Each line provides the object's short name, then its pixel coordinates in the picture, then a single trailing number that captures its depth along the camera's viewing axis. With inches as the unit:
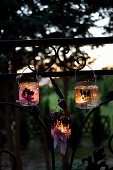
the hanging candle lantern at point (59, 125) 41.5
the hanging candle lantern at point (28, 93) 46.1
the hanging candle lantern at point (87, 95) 45.8
